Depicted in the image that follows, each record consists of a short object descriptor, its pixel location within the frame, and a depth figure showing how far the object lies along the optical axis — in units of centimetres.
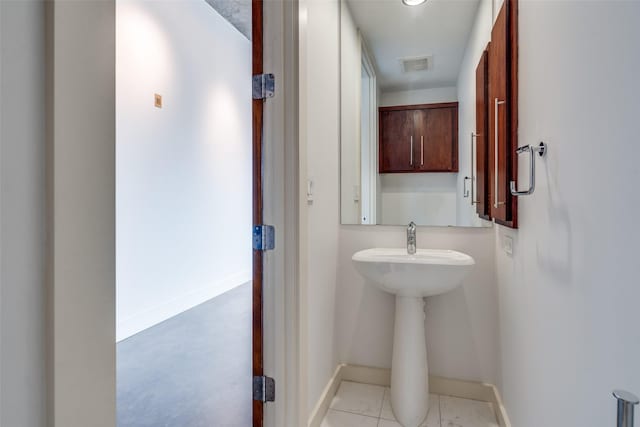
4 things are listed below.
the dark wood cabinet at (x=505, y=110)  138
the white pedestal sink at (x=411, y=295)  160
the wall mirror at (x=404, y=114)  206
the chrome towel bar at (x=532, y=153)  108
